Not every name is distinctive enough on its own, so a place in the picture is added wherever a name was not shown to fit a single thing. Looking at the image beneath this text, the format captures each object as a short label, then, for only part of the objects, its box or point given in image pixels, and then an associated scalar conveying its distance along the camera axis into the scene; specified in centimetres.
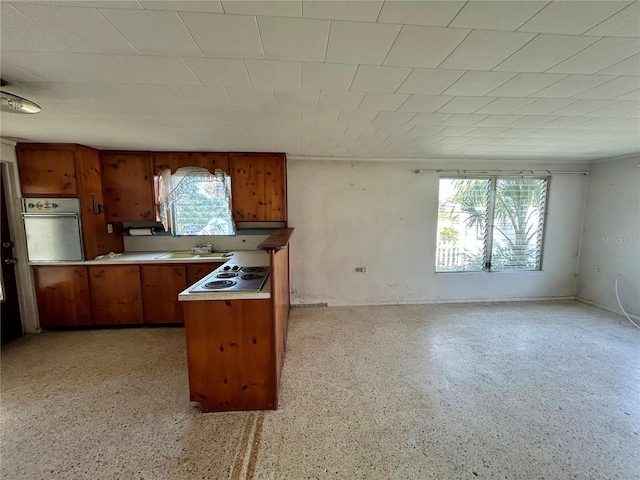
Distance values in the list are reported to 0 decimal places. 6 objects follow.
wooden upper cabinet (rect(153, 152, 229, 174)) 333
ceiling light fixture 155
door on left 286
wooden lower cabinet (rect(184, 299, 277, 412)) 186
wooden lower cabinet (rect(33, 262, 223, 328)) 308
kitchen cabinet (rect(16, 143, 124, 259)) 289
